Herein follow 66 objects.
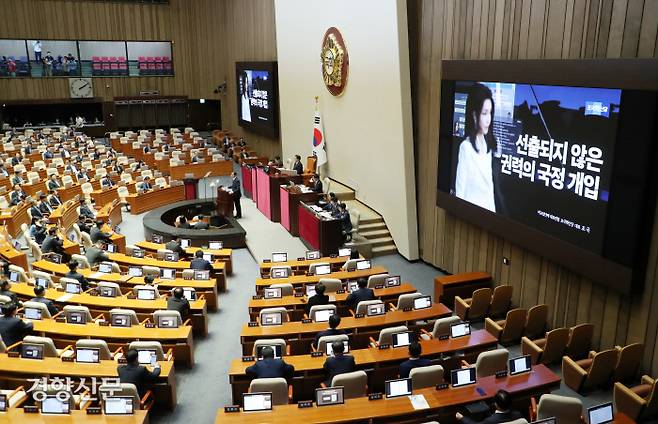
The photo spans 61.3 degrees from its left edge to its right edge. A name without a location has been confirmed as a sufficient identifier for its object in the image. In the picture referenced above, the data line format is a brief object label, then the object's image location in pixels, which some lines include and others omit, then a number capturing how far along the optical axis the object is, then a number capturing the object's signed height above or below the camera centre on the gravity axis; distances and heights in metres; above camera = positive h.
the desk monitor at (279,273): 10.30 -3.57
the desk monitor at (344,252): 11.49 -3.57
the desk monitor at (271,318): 7.96 -3.40
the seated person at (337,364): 6.43 -3.26
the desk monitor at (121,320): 7.95 -3.41
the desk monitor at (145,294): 9.10 -3.49
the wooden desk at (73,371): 6.59 -3.43
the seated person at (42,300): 8.59 -3.41
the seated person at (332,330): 7.09 -3.29
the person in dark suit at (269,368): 6.27 -3.23
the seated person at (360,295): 8.66 -3.35
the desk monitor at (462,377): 6.08 -3.23
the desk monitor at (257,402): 5.61 -3.22
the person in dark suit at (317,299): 8.55 -3.38
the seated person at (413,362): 6.33 -3.21
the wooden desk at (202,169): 21.28 -3.56
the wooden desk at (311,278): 9.89 -3.60
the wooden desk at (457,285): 10.07 -3.75
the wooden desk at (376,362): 6.62 -3.45
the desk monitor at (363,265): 10.54 -3.50
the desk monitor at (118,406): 5.59 -3.24
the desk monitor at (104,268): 10.44 -3.52
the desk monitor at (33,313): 8.20 -3.41
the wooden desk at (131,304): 8.81 -3.57
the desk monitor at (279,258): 11.54 -3.71
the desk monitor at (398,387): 5.85 -3.22
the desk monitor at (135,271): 10.37 -3.57
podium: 15.41 -3.47
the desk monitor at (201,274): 10.26 -3.57
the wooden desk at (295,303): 8.83 -3.58
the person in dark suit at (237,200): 15.60 -3.41
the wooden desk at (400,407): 5.48 -3.31
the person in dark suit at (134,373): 6.34 -3.31
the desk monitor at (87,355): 6.77 -3.32
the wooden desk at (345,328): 7.65 -3.48
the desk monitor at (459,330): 7.41 -3.33
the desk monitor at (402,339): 7.14 -3.30
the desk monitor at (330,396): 5.74 -3.23
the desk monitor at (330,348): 6.78 -3.32
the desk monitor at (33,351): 6.95 -3.35
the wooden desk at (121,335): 7.69 -3.52
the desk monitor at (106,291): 9.21 -3.49
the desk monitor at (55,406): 5.57 -3.23
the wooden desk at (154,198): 16.91 -3.79
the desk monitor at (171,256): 11.30 -3.60
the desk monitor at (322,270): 10.48 -3.58
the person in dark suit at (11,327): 7.55 -3.34
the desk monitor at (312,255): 11.45 -3.62
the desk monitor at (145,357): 6.85 -3.38
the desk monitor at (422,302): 8.49 -3.40
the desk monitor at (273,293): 9.22 -3.52
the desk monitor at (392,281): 9.63 -3.48
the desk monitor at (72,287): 9.26 -3.44
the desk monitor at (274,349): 6.79 -3.31
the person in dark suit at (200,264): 10.58 -3.51
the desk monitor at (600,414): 5.29 -3.17
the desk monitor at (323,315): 8.12 -3.41
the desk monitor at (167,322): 8.05 -3.48
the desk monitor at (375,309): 8.21 -3.39
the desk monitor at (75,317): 8.10 -3.43
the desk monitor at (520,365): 6.37 -3.25
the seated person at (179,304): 8.55 -3.44
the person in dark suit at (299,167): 16.66 -2.69
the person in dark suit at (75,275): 9.56 -3.37
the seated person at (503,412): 5.13 -3.07
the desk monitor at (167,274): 10.28 -3.61
